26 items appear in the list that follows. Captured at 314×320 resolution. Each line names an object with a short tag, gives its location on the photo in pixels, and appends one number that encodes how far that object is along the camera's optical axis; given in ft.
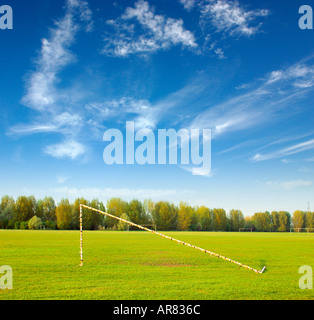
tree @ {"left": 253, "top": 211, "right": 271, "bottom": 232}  468.34
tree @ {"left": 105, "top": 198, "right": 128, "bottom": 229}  403.54
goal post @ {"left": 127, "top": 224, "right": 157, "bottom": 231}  407.52
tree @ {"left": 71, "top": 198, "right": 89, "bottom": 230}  369.14
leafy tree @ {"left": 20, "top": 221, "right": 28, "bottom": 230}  315.49
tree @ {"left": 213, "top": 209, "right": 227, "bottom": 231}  453.99
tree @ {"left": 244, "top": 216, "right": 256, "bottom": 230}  474.08
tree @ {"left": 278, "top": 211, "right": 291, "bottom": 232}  467.11
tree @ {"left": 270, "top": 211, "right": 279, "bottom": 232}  469.57
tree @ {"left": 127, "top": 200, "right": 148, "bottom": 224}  405.18
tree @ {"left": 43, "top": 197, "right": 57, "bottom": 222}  380.58
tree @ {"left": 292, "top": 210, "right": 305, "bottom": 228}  464.24
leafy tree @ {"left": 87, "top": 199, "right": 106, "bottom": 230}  365.20
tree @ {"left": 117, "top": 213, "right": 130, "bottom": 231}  358.76
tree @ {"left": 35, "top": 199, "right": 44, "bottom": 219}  373.85
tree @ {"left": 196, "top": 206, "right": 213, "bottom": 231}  447.42
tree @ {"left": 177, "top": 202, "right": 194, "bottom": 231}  422.82
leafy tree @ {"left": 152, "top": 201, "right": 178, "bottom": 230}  414.82
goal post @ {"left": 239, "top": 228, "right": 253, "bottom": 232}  463.91
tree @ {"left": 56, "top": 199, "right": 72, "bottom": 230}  361.51
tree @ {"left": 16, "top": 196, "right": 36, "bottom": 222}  358.84
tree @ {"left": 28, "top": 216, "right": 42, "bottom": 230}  315.17
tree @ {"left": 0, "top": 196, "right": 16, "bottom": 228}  333.01
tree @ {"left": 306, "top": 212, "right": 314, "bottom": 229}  455.63
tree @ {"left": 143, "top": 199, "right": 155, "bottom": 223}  422.41
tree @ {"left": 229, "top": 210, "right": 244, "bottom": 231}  465.06
